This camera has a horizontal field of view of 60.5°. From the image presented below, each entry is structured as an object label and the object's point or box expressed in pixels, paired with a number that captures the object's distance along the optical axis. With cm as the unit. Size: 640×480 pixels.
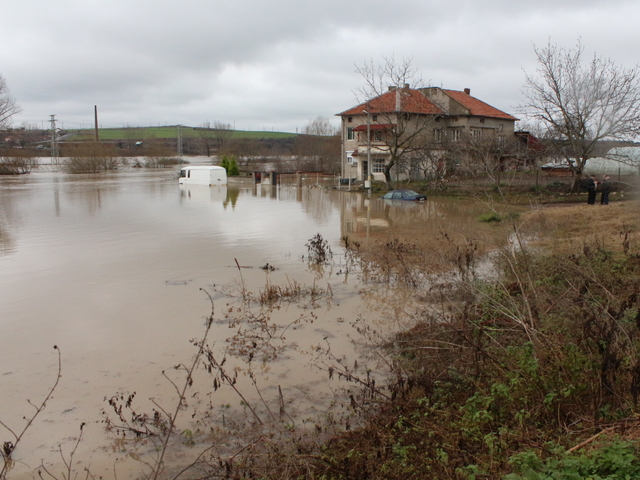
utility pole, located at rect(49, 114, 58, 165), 9481
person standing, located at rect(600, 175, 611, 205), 2395
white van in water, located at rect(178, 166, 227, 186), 4984
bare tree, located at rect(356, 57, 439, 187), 3881
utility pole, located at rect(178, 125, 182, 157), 9944
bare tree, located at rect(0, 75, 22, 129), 6731
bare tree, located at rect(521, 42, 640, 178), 2755
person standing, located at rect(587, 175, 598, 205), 2428
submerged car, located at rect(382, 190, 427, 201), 3216
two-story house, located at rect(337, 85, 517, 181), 3950
